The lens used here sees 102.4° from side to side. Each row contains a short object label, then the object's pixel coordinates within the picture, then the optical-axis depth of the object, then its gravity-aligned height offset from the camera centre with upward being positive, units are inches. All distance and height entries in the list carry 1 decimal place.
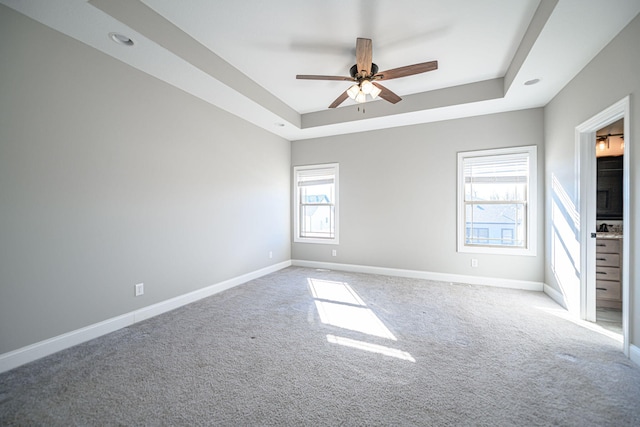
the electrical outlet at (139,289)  110.4 -33.8
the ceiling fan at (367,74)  97.2 +56.7
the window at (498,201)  153.9 +7.8
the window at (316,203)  208.4 +7.6
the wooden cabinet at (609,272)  121.4 -28.0
